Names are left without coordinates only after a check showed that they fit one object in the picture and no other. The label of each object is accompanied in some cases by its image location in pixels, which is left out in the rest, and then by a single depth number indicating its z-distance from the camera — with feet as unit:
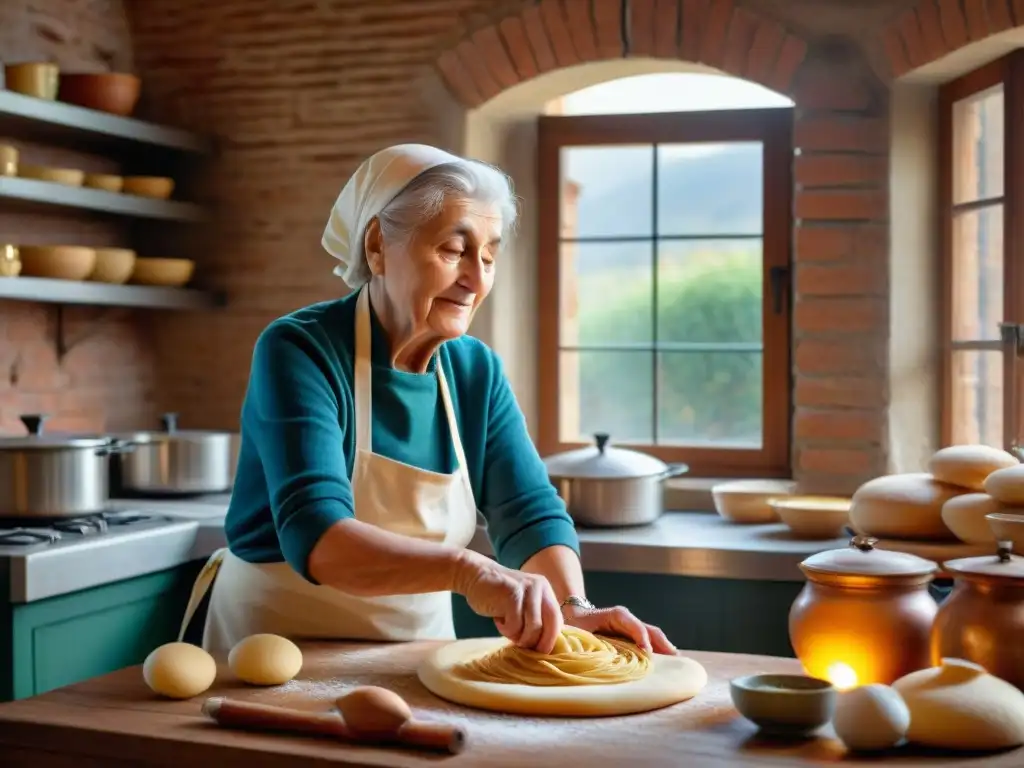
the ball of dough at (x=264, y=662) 5.74
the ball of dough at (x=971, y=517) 8.11
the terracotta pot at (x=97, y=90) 11.72
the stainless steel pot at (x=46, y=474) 9.59
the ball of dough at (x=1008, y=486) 7.55
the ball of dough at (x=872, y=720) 4.72
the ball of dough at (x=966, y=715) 4.74
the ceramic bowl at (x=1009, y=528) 6.99
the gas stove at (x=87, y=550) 8.41
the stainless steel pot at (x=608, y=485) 10.20
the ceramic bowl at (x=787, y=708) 4.89
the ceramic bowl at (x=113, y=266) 11.55
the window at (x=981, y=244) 9.92
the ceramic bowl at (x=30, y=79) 10.99
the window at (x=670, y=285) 11.89
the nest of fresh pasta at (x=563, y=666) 5.60
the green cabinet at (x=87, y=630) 8.43
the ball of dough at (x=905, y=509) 8.62
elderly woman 6.45
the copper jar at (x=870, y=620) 5.40
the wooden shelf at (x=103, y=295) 10.59
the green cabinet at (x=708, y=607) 9.28
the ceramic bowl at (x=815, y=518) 9.68
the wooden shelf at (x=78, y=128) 10.67
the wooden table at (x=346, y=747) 4.74
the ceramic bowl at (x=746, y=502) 10.54
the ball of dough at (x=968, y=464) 8.46
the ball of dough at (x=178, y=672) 5.58
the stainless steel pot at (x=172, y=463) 11.51
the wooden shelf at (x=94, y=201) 10.60
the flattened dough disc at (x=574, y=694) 5.33
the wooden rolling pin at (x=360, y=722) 4.82
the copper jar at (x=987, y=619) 5.23
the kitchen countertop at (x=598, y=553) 8.50
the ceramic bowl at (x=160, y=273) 12.16
